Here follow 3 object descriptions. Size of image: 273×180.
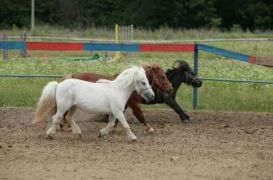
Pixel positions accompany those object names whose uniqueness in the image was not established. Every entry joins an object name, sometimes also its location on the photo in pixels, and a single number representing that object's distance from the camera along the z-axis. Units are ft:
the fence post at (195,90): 72.42
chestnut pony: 56.37
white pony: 50.93
